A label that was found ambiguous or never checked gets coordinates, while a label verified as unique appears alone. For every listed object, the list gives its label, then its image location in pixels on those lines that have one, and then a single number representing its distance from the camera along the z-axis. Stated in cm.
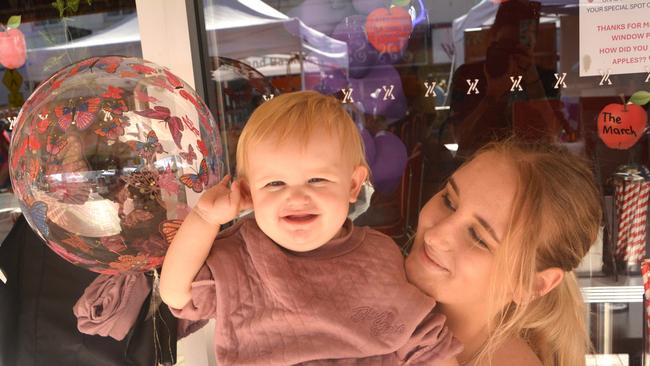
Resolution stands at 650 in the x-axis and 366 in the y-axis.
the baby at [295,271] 111
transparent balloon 123
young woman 121
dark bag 173
